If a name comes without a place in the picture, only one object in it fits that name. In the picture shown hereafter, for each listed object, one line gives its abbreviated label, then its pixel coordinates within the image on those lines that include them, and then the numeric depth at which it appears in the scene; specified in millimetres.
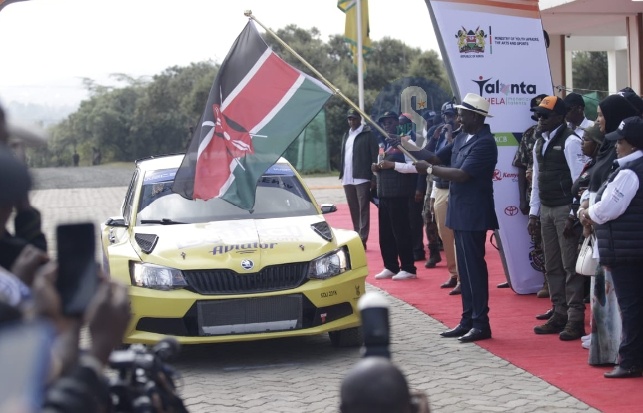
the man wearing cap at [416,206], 13188
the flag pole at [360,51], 24281
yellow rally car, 8164
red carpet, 7238
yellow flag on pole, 24875
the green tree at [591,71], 46938
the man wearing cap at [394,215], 12695
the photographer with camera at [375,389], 2123
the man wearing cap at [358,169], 14922
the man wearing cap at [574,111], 9672
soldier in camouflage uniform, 10688
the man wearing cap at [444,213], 12086
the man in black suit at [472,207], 9008
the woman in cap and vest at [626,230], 7297
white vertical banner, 10969
